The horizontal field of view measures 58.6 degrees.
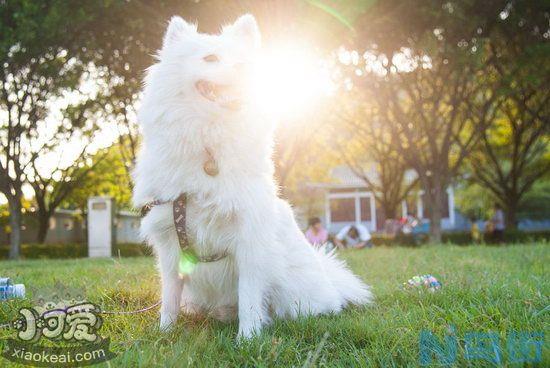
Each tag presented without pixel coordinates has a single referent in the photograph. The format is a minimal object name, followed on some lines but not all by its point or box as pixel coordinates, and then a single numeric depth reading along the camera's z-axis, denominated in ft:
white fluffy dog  10.18
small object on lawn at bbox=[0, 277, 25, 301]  12.17
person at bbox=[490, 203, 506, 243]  59.36
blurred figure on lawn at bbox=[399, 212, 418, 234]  62.00
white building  118.73
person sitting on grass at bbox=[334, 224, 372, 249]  46.28
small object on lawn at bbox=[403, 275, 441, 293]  13.69
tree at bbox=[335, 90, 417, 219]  61.77
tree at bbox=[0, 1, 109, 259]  39.52
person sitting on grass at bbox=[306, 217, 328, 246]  38.27
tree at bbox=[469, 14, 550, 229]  44.42
